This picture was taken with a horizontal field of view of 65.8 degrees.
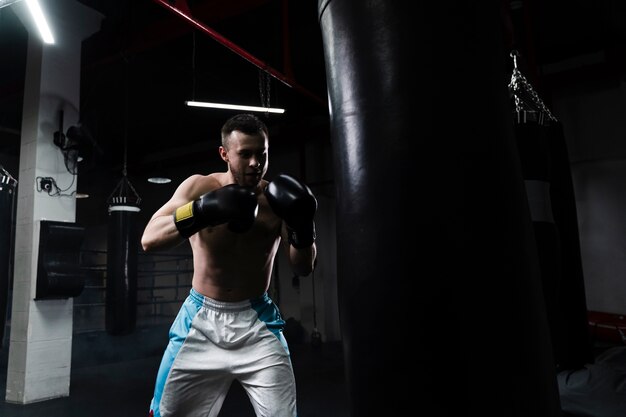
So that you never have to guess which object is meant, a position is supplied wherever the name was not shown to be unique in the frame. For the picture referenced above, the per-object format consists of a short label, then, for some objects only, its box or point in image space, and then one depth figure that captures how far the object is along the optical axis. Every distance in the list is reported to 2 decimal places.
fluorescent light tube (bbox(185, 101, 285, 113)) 4.36
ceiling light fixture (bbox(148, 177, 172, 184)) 8.91
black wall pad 4.02
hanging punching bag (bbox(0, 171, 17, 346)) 3.81
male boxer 1.53
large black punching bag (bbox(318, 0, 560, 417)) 0.70
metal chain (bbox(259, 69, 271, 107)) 6.30
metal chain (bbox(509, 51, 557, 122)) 2.37
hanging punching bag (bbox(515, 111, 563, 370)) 1.96
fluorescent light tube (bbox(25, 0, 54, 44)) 2.57
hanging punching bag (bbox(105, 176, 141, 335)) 5.64
